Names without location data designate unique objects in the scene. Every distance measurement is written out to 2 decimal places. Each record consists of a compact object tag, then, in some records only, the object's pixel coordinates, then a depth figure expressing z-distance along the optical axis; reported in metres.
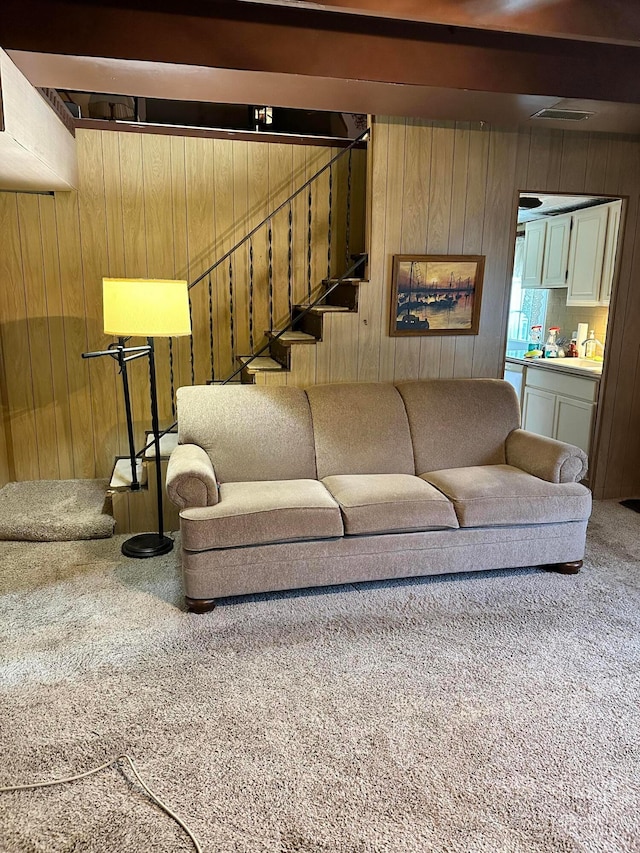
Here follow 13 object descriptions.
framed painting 3.85
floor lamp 3.05
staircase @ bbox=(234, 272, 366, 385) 3.80
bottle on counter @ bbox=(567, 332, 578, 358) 5.48
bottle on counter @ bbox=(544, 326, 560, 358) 5.67
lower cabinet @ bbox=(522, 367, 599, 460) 4.53
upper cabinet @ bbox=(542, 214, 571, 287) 5.31
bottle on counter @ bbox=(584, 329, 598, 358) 5.41
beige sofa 2.79
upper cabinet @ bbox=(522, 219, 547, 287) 5.76
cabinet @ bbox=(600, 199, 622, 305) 4.54
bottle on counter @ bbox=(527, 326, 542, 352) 6.16
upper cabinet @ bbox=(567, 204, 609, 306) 4.78
